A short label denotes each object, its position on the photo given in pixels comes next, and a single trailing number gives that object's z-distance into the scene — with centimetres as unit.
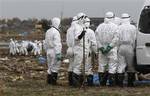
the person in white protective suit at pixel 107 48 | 1608
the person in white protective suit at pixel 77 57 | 1593
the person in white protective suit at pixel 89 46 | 1598
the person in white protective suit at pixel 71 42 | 1611
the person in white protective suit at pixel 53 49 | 1644
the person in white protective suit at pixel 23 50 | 3310
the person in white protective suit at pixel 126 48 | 1602
